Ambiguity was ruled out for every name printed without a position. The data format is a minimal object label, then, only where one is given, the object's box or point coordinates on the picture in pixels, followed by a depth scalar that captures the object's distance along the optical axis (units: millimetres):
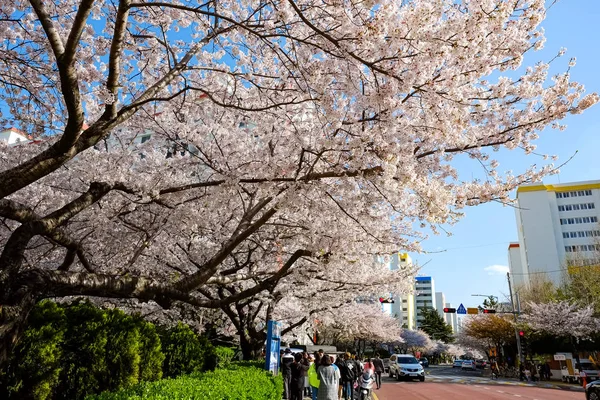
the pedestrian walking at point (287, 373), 12461
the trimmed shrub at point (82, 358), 5656
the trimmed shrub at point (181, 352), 8398
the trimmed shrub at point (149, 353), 6824
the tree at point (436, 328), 89375
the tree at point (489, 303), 70656
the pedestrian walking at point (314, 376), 10152
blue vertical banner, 11018
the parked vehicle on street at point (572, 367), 25334
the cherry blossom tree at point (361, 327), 31903
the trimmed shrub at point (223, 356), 10656
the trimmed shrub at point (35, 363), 5023
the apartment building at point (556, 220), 69500
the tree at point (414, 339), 69750
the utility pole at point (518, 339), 30641
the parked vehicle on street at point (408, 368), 24625
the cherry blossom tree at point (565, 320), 27781
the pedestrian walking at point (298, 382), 11195
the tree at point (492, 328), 42175
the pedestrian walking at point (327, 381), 7953
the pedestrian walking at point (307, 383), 12039
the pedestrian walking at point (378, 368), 18836
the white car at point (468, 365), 45312
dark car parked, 13614
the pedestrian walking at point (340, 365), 13781
